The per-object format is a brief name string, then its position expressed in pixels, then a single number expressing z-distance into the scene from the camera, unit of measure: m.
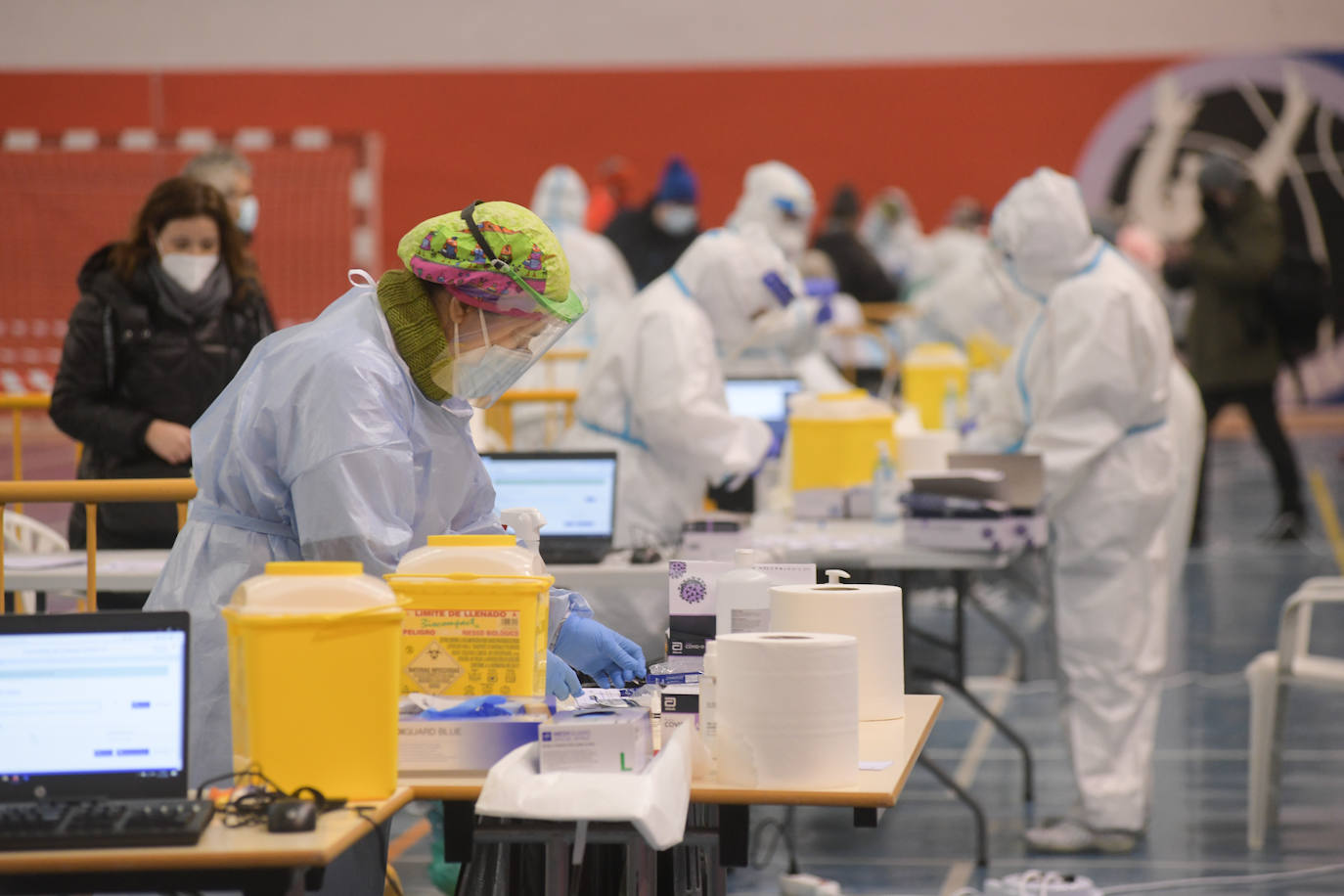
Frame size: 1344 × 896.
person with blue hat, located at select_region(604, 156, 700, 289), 19.28
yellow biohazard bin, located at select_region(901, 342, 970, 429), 15.45
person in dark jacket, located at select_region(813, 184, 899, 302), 23.55
